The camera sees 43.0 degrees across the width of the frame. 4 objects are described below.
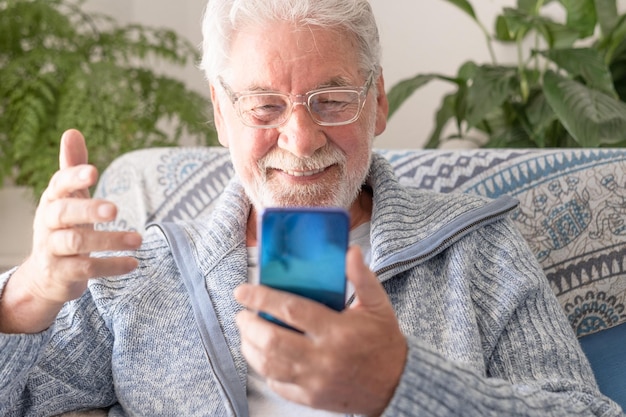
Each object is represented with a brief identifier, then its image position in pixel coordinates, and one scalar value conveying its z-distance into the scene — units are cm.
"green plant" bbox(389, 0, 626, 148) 172
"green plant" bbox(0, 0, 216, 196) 198
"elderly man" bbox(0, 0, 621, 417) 107
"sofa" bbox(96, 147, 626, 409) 133
